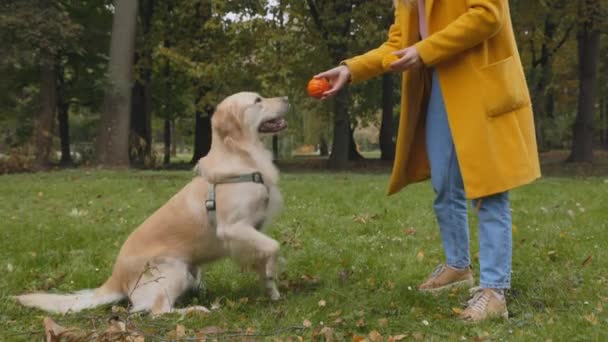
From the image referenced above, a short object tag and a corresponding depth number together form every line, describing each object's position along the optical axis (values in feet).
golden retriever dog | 12.32
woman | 10.78
